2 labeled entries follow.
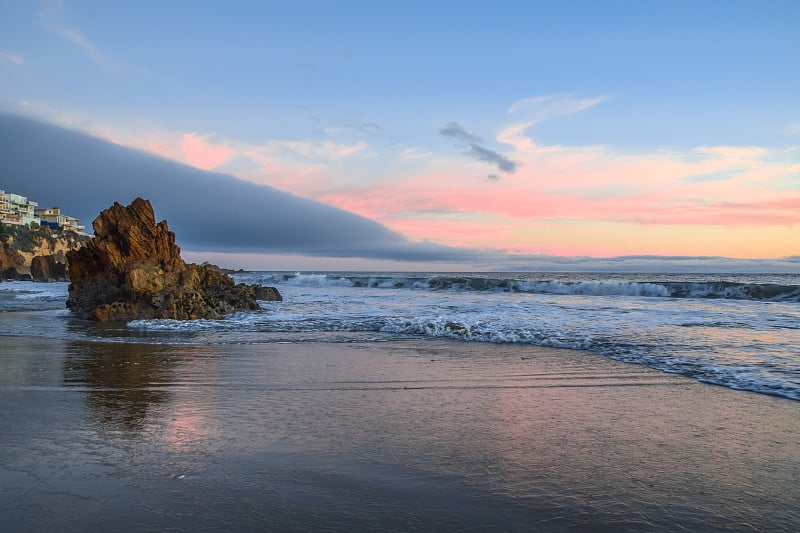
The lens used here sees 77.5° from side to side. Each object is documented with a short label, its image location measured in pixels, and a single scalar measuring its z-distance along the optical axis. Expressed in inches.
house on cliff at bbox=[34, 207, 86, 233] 4928.6
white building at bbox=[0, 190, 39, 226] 4200.3
